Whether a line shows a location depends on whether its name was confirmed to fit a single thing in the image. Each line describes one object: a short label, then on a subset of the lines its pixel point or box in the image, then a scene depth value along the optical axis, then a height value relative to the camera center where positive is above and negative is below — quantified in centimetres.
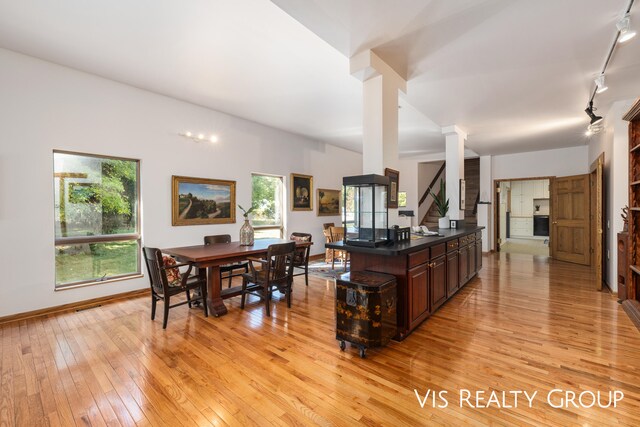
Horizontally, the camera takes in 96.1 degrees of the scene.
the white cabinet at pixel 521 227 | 1184 -68
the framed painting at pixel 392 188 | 316 +27
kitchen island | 272 -59
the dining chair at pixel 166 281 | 312 -81
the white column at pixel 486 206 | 826 +15
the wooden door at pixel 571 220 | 647 -21
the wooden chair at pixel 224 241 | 413 -46
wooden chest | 244 -86
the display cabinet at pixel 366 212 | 291 -1
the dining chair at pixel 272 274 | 352 -80
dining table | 333 -56
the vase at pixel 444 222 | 516 -20
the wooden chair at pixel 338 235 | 636 -56
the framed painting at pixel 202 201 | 483 +20
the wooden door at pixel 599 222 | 470 -19
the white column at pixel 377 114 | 300 +106
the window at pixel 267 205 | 625 +16
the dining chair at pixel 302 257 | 464 -76
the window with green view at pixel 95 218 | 383 -9
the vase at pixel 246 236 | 415 -35
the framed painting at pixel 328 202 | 767 +26
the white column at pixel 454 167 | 534 +85
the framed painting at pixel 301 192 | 689 +48
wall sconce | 492 +133
